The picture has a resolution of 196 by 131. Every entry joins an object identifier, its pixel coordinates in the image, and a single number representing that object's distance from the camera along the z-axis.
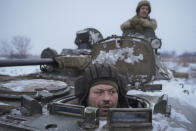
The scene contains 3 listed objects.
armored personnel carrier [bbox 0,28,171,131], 1.65
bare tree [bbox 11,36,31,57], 28.60
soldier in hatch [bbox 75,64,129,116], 2.13
